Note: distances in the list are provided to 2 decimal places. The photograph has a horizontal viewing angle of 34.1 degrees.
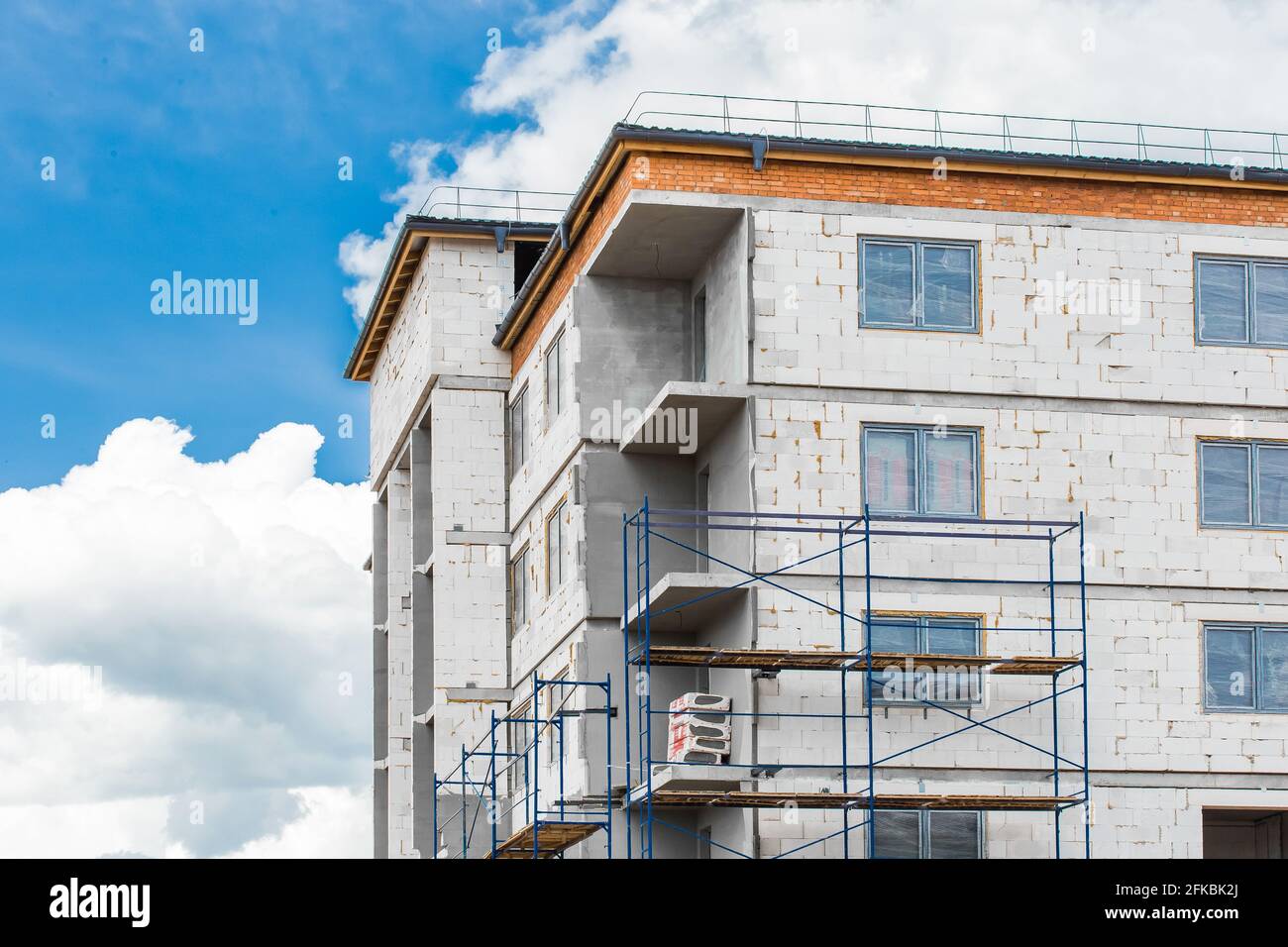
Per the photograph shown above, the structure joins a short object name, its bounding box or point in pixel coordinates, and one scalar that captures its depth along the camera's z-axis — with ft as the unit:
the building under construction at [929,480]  97.35
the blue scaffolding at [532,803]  99.60
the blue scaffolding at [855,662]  91.86
